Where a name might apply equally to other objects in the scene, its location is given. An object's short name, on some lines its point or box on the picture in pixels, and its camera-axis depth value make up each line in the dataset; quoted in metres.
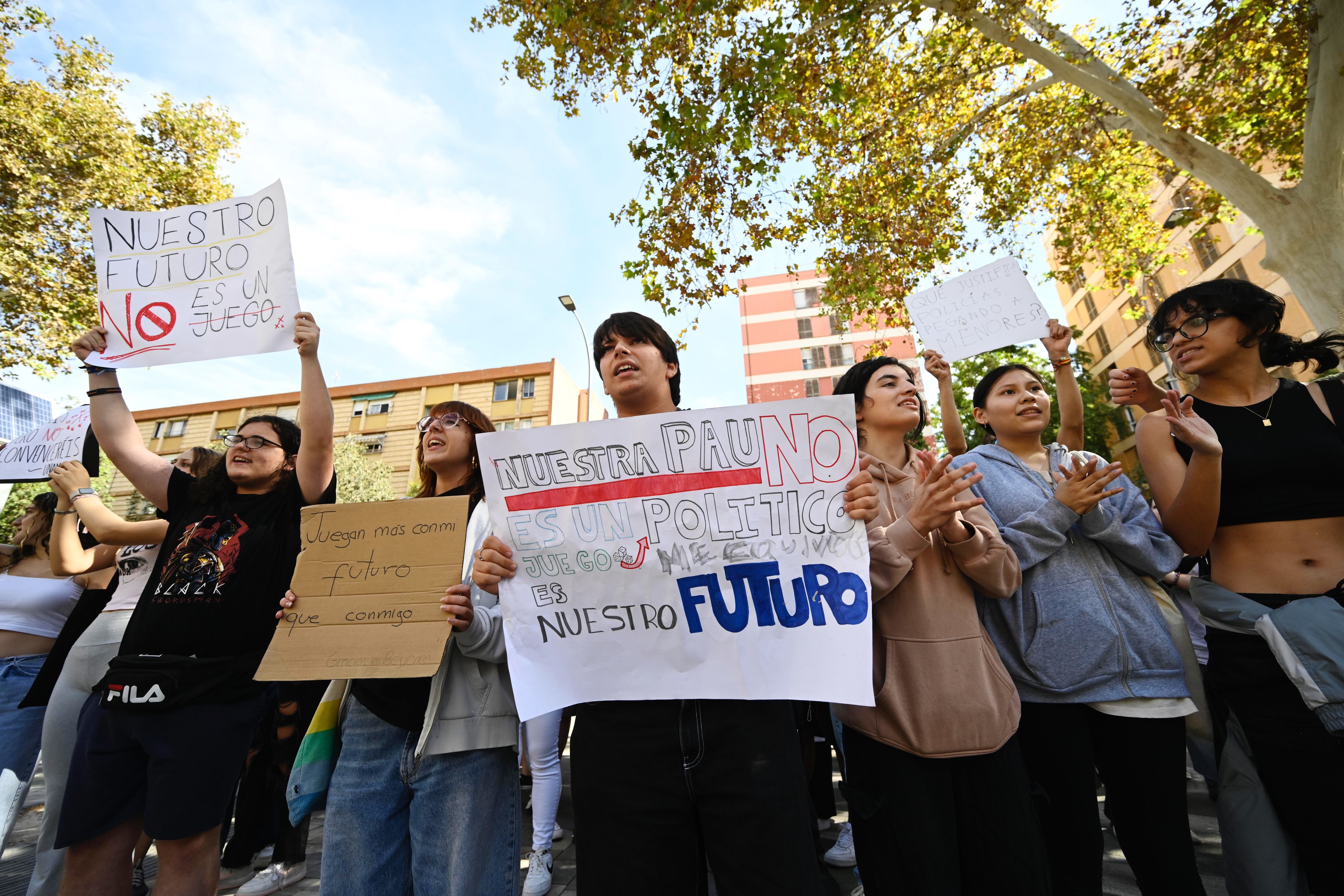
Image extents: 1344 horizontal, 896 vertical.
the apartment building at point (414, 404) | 32.72
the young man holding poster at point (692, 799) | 1.51
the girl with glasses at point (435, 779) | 1.83
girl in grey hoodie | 1.92
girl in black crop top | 1.80
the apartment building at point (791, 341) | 36.44
